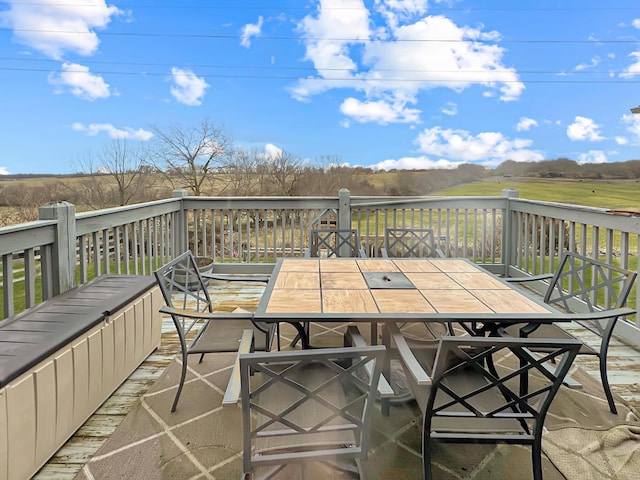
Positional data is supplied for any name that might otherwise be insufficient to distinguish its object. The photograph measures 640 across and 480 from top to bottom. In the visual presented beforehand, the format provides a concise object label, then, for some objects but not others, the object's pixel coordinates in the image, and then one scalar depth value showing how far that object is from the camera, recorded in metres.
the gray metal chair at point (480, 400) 1.34
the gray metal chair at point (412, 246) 3.77
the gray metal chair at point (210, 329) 2.14
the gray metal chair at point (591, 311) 2.10
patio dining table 1.89
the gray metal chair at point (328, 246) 3.91
